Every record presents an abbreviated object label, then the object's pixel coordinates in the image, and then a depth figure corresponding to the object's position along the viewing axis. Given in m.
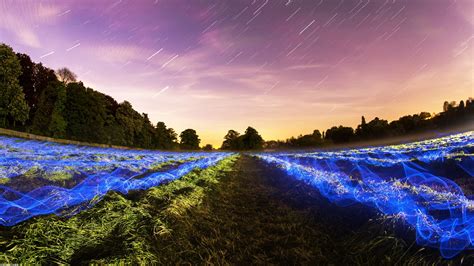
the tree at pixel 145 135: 79.53
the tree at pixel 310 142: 141.62
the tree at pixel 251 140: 156.00
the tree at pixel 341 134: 137.00
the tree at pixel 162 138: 95.94
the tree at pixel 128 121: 69.56
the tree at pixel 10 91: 38.84
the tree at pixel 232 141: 163.84
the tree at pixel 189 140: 141.88
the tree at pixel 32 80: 50.56
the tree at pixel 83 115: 49.66
